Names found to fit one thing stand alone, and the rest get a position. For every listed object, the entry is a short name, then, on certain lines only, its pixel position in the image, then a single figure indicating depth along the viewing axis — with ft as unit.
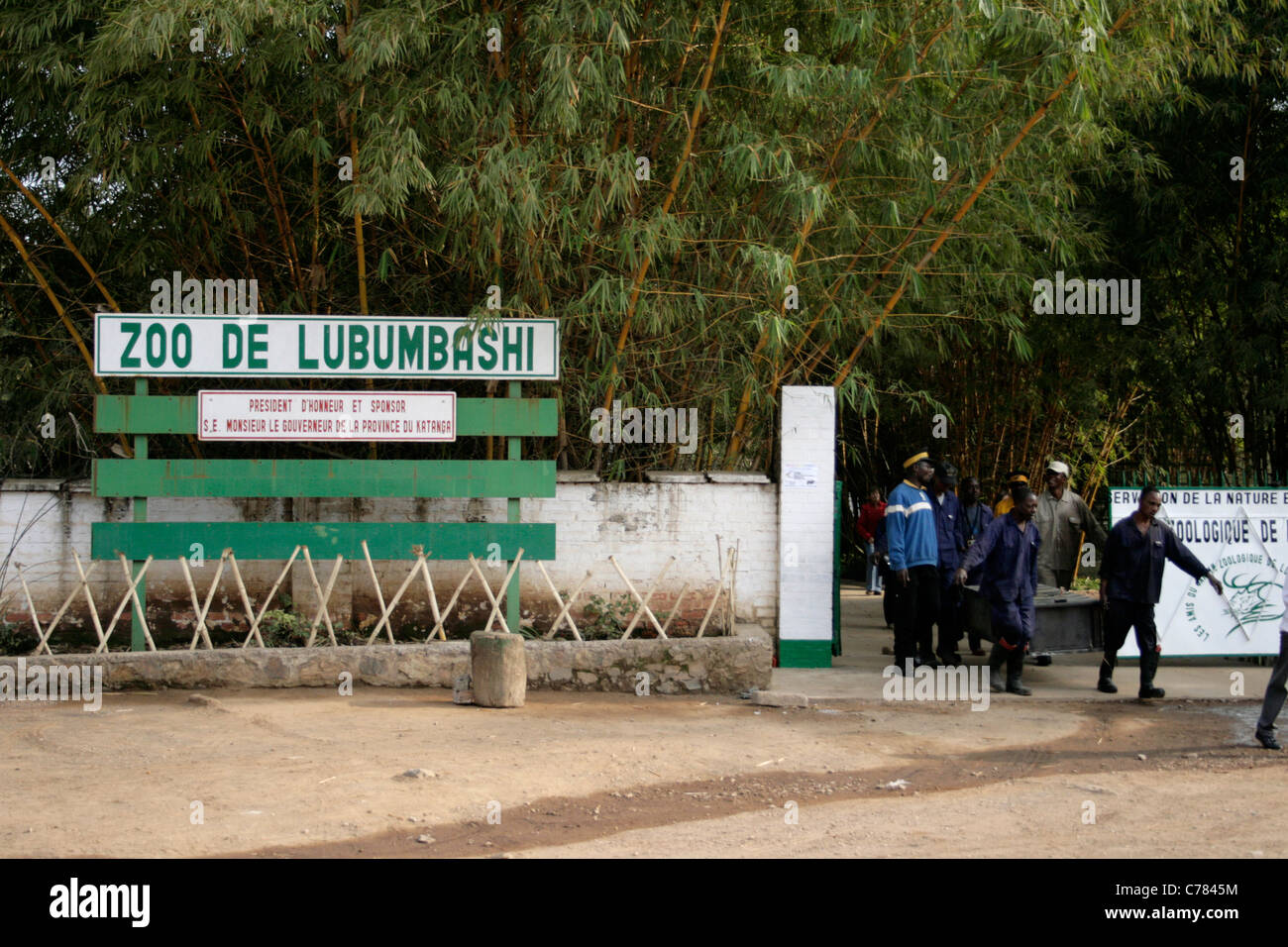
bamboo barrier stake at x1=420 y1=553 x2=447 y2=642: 32.07
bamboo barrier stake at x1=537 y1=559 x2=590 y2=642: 32.01
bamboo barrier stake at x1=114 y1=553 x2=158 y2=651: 31.78
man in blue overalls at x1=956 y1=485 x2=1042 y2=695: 30.99
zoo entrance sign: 32.68
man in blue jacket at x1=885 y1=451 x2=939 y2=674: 33.17
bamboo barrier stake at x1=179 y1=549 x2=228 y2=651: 31.22
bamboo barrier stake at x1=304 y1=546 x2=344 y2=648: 31.63
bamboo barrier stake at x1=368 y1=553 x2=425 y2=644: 31.71
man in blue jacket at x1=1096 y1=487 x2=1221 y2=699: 30.94
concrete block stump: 28.89
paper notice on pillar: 34.63
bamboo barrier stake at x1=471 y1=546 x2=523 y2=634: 32.30
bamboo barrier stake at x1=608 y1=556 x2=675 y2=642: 31.81
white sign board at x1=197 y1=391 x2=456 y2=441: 33.04
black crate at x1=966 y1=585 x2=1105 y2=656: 32.60
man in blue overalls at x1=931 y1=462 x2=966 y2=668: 34.24
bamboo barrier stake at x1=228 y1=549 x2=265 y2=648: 31.12
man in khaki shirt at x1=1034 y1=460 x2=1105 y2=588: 37.76
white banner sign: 34.91
